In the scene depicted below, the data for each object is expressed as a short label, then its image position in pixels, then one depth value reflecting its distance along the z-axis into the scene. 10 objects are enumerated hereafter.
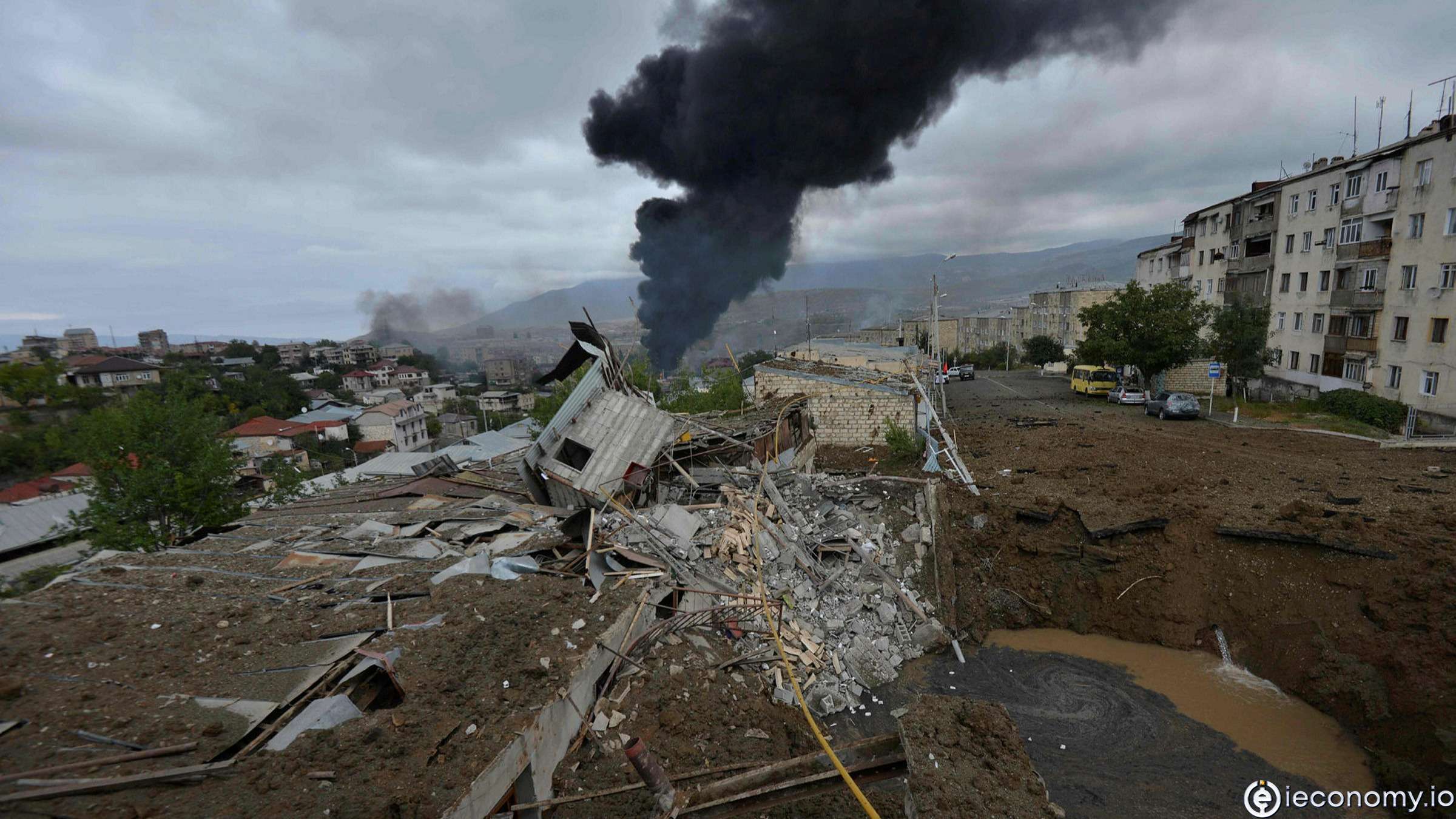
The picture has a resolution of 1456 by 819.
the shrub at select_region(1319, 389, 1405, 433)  19.25
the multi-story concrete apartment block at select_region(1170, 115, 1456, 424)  19.39
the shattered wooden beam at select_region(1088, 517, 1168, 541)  9.64
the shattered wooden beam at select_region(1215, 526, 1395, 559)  8.02
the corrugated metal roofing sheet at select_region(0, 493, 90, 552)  21.58
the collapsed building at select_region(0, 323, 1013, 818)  3.50
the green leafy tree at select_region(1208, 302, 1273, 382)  24.23
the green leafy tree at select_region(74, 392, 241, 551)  12.98
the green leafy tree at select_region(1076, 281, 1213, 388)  23.16
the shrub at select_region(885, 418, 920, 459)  15.70
